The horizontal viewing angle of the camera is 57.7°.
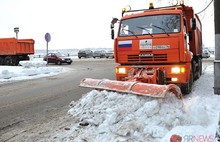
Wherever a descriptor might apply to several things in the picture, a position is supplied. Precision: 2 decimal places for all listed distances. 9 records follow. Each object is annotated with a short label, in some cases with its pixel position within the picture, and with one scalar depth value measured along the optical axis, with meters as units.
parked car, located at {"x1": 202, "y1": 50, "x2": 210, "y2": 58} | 33.21
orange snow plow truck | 5.84
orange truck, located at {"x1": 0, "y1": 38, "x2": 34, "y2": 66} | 20.79
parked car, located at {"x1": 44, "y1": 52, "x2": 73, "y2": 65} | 24.26
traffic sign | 16.20
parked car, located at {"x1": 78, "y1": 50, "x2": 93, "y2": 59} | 37.95
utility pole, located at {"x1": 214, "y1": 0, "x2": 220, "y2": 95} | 5.98
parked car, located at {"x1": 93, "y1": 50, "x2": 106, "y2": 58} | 37.37
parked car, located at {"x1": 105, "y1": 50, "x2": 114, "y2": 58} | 36.08
